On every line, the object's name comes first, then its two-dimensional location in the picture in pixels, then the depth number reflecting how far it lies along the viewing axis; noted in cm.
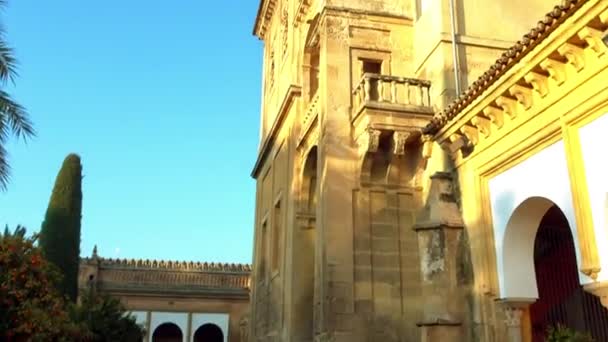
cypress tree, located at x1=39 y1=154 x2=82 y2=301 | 2375
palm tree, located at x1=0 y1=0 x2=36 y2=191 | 1158
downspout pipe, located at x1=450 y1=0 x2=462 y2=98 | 1234
